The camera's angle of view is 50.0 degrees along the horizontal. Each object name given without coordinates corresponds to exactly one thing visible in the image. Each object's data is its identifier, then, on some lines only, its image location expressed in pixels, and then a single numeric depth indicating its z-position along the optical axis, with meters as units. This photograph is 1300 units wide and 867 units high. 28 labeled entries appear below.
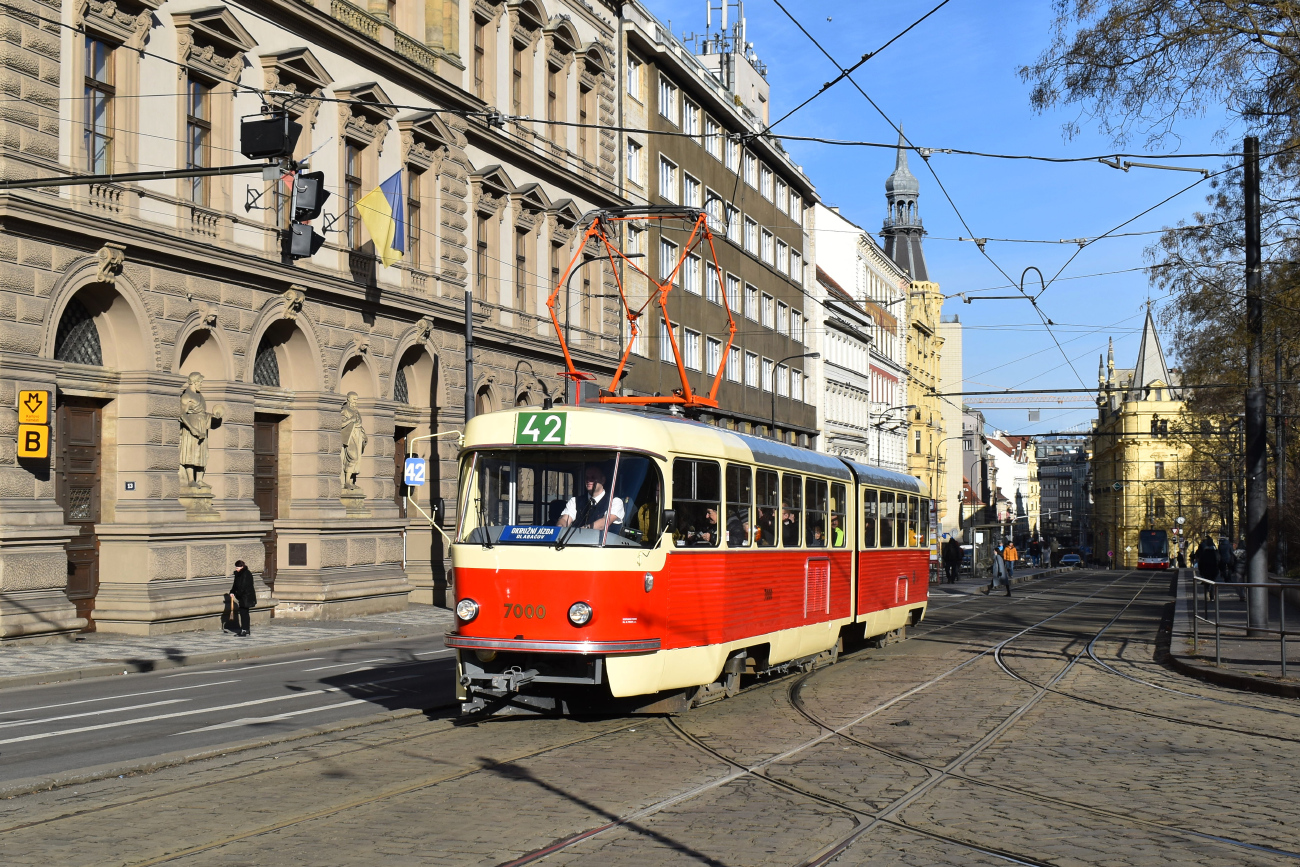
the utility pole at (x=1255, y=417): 22.50
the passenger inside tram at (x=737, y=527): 14.75
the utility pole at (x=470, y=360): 30.21
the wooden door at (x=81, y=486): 23.50
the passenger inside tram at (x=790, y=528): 16.83
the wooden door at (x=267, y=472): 28.94
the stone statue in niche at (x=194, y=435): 25.36
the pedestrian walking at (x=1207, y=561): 40.38
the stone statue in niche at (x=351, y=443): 30.61
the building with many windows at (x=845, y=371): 73.50
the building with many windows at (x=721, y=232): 49.22
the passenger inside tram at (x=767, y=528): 15.85
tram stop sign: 31.06
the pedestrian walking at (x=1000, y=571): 46.25
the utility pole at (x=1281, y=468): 37.53
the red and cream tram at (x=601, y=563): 12.53
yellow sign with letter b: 21.75
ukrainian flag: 30.39
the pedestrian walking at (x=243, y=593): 24.42
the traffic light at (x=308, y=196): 16.66
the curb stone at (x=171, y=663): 17.73
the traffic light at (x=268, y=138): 15.41
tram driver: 12.78
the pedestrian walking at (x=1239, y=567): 53.24
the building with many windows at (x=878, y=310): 80.94
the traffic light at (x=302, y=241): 19.14
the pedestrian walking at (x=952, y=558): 59.47
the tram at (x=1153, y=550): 100.44
